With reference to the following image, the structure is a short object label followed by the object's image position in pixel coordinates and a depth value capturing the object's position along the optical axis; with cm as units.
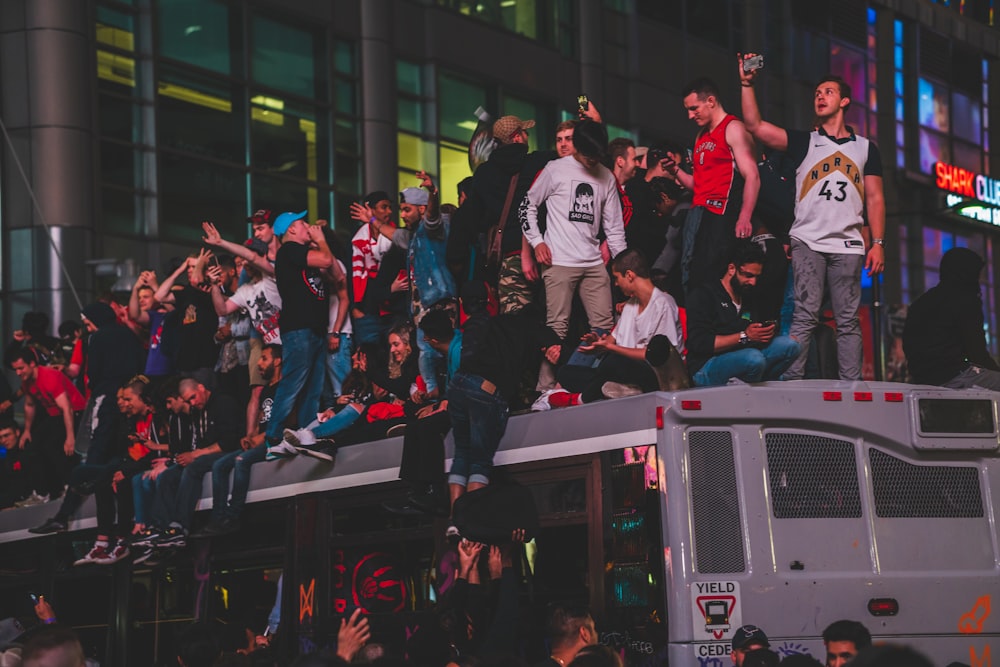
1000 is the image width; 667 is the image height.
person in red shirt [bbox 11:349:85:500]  1353
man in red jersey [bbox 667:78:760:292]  937
